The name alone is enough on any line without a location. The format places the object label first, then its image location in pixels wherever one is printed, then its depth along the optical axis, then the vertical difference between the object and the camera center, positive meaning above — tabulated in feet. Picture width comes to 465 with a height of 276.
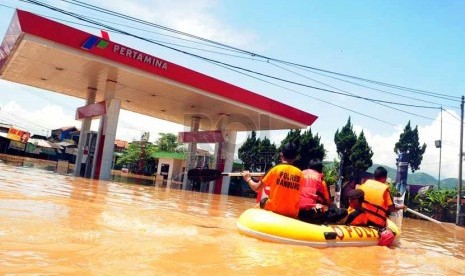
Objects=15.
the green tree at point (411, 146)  167.63 +23.93
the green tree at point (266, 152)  127.40 +11.22
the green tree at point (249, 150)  135.44 +11.64
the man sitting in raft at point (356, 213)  19.40 -0.92
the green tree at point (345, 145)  120.37 +15.59
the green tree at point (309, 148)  111.86 +12.25
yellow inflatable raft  15.78 -1.83
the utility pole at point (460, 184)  65.92 +3.96
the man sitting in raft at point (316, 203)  18.06 -0.63
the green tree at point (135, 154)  148.59 +6.22
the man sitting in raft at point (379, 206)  19.49 -0.43
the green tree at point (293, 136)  114.32 +15.66
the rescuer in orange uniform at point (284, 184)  16.28 +0.05
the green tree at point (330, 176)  84.24 +3.64
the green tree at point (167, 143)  157.69 +12.26
